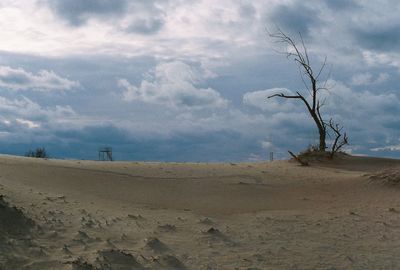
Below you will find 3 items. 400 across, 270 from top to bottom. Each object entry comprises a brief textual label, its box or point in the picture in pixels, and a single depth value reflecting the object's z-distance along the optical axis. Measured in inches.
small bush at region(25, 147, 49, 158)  840.3
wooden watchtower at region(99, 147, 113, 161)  796.0
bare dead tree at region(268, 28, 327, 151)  748.0
